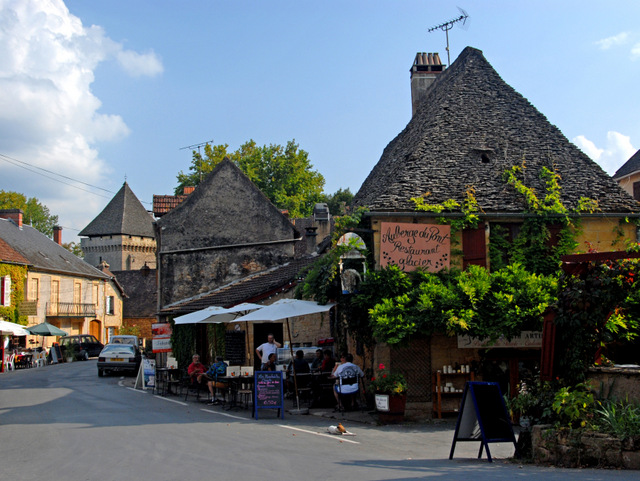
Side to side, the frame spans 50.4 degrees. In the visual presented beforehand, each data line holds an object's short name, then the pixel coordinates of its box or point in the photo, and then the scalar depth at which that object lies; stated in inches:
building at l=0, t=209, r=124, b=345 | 1905.8
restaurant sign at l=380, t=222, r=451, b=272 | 607.8
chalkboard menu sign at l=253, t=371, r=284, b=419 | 566.6
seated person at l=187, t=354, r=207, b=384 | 734.5
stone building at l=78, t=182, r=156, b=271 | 3516.2
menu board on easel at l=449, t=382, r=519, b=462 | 367.9
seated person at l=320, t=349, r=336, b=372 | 661.9
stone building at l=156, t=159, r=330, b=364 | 1107.3
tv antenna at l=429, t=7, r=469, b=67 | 896.9
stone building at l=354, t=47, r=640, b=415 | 588.7
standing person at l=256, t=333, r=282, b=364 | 676.6
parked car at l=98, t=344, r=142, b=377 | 1171.6
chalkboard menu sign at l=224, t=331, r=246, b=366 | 922.1
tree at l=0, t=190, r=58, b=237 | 2706.7
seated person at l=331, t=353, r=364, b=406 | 597.9
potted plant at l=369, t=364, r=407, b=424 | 541.3
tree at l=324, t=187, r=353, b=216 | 2456.9
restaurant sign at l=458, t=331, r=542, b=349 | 572.7
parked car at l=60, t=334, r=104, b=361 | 1772.3
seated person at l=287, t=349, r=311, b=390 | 655.1
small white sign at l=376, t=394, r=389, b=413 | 539.8
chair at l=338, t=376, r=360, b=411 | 598.9
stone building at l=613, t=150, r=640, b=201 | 1212.5
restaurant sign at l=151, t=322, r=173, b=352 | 957.2
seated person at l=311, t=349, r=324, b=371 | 711.1
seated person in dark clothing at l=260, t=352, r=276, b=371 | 652.7
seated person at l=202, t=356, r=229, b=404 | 681.6
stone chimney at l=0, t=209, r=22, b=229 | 2090.3
